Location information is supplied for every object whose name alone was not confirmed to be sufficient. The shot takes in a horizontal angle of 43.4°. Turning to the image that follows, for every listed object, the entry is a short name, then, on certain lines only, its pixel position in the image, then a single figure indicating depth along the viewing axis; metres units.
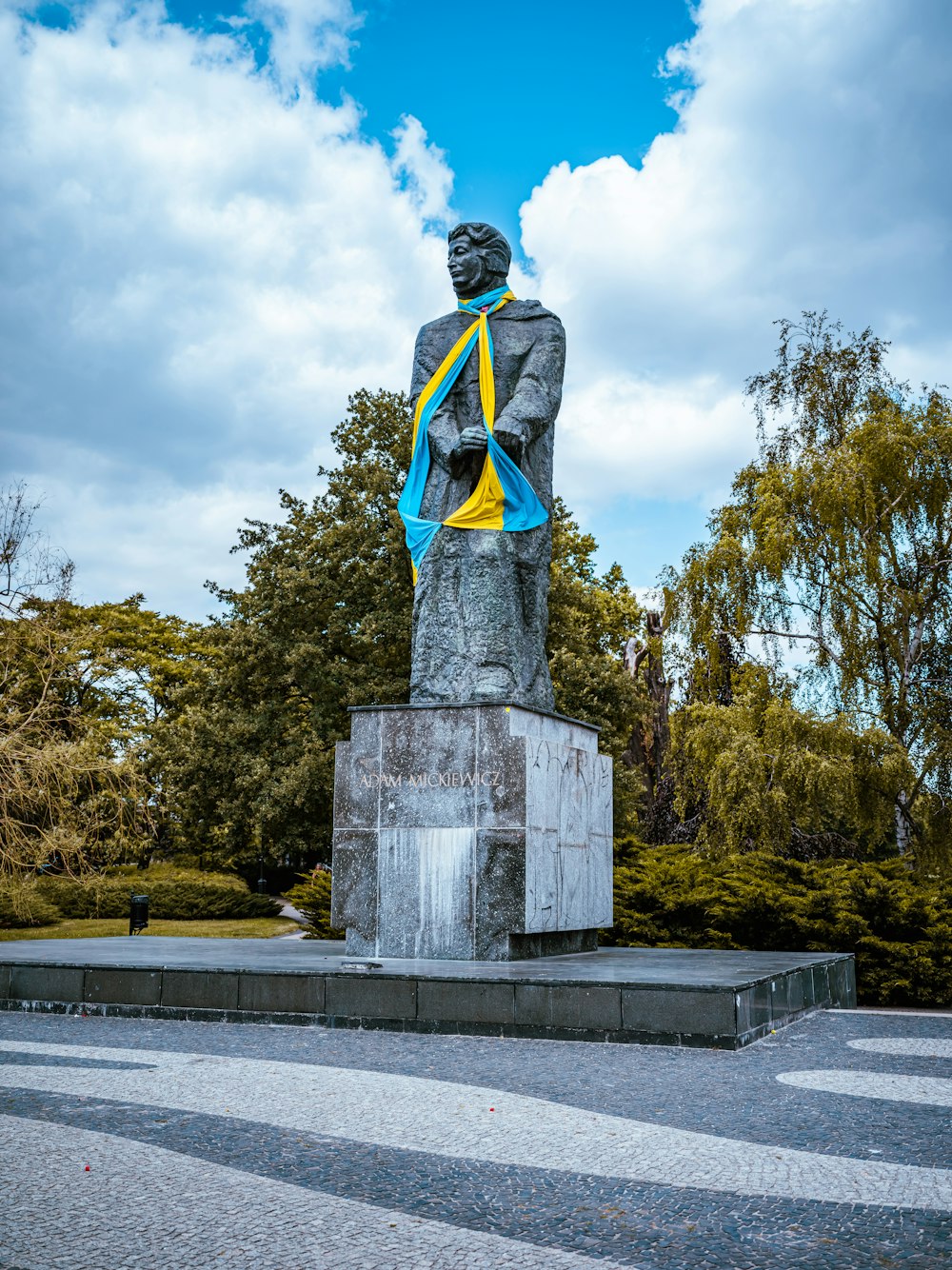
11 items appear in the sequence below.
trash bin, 21.12
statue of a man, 9.73
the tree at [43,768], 15.22
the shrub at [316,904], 14.62
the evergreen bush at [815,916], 11.36
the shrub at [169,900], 27.31
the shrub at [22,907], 16.02
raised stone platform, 6.65
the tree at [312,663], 25.34
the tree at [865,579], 15.82
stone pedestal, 8.62
